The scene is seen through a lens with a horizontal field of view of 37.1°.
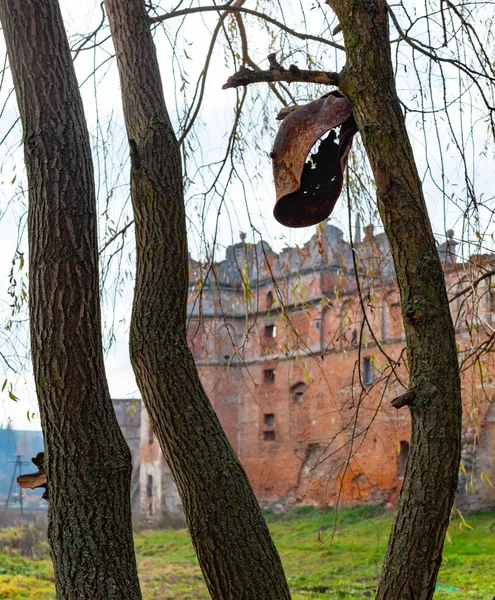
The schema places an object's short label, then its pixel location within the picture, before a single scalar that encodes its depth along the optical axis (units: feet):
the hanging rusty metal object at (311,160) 6.37
